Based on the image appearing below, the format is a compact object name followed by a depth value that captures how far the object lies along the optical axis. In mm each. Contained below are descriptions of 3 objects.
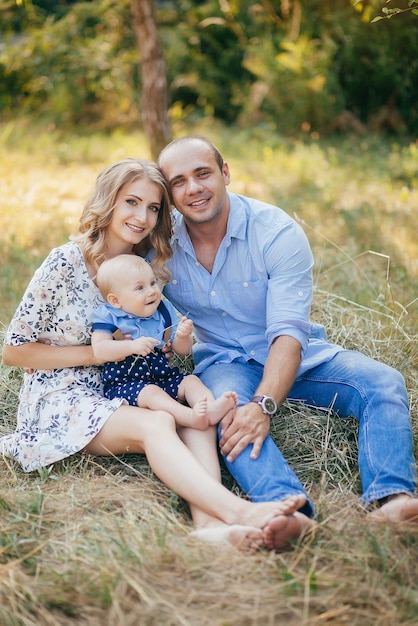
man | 2801
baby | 2895
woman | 2770
